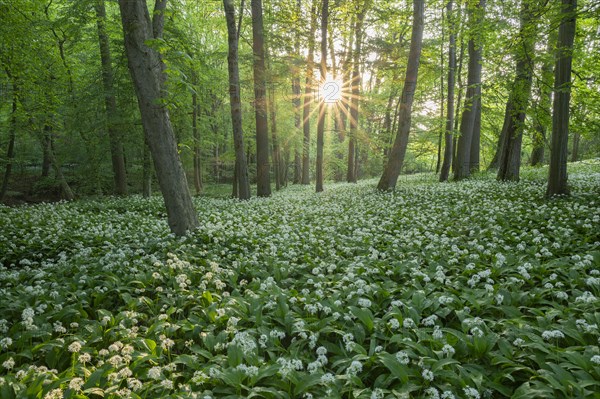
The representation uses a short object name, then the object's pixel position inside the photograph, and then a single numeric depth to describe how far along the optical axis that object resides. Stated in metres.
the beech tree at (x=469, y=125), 16.75
